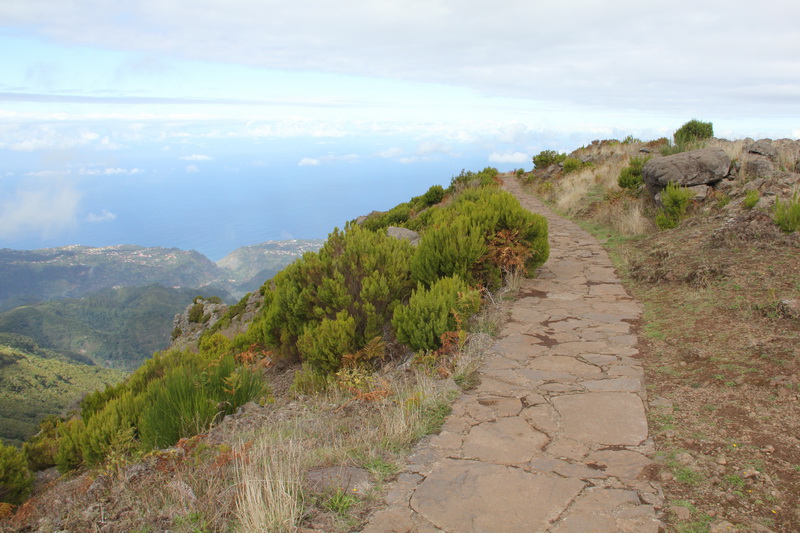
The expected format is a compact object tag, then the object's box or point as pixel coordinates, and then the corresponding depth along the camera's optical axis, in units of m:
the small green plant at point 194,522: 2.15
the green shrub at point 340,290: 6.08
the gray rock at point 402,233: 12.66
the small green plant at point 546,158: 22.90
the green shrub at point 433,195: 21.34
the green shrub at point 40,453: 7.66
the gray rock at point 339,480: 2.40
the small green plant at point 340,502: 2.26
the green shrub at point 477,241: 6.37
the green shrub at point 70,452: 5.53
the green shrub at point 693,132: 15.16
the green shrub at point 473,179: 17.37
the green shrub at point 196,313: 22.53
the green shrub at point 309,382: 5.18
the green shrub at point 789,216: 6.23
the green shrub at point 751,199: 7.59
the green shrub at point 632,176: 11.91
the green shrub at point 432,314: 4.85
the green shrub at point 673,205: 8.80
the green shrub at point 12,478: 5.59
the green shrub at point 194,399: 3.95
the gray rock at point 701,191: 9.21
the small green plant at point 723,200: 8.60
